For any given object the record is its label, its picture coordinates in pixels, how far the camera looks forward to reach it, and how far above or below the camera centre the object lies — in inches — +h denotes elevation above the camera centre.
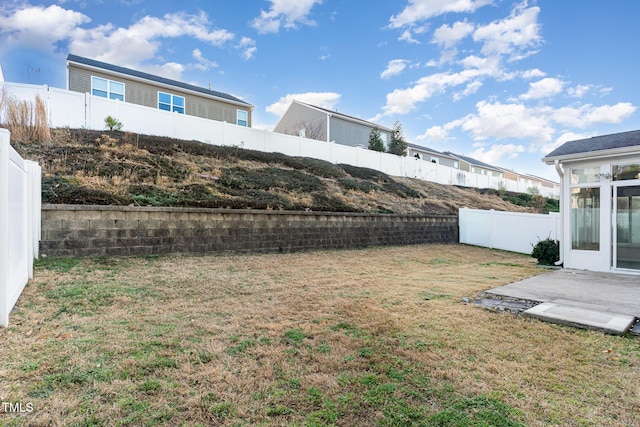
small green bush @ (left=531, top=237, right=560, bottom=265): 342.0 -36.2
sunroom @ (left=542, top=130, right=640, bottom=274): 280.7 +15.0
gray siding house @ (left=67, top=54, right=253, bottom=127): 632.3 +266.7
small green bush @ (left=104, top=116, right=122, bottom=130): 470.3 +130.0
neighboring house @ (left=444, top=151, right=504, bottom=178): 1482.5 +240.9
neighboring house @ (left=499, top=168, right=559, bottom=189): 1657.7 +221.1
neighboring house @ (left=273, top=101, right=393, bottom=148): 930.1 +271.6
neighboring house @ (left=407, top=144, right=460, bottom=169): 1239.5 +246.4
